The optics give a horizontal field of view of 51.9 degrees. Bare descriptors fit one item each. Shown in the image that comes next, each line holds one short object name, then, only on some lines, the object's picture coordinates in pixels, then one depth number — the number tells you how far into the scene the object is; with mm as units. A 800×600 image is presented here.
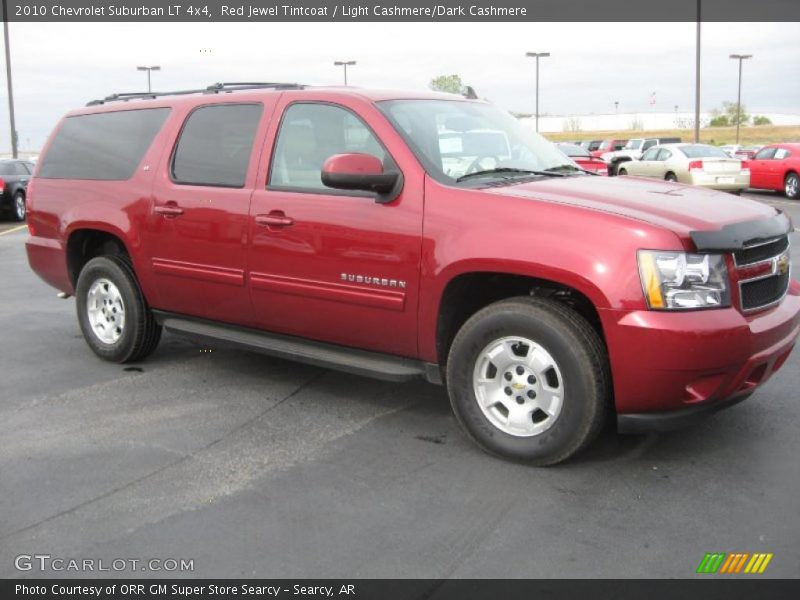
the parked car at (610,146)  39719
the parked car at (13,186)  19000
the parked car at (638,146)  33062
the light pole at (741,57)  57291
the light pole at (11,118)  32375
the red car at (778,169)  21203
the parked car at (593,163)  19584
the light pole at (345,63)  43584
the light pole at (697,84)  35312
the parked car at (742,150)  35875
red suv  3643
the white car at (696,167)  21516
